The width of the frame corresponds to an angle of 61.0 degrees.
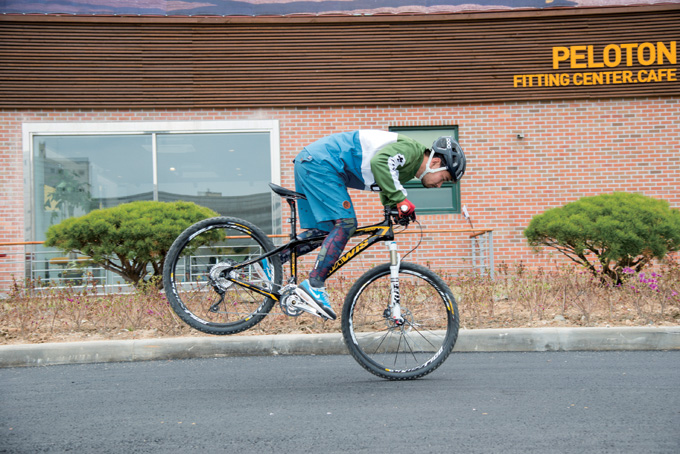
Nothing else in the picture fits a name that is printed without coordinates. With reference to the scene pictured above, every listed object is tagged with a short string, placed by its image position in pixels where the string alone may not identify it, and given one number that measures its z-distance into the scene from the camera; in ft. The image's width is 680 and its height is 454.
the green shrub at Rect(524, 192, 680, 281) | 22.38
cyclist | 12.95
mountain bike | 13.30
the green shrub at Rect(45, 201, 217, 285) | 23.03
